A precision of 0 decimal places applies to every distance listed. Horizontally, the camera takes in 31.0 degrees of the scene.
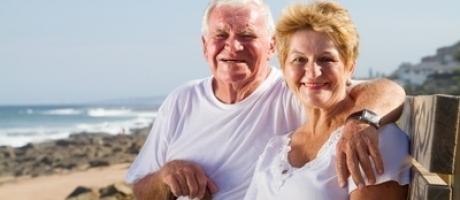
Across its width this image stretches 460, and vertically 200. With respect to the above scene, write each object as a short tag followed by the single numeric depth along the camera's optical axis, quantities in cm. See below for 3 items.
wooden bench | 191
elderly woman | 241
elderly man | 330
